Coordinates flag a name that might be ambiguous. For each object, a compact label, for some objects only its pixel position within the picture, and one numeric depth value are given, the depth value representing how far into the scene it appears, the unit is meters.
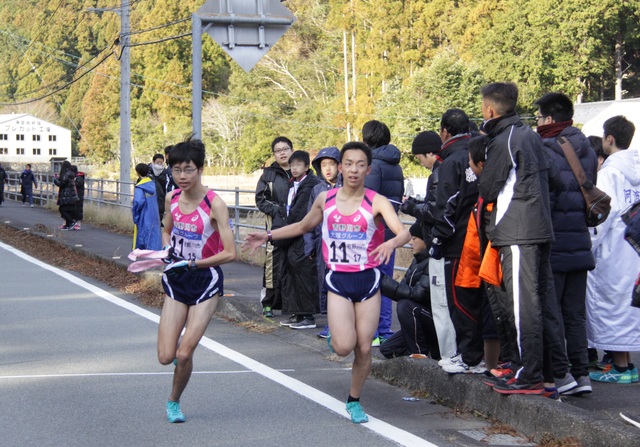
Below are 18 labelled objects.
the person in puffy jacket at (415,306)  7.91
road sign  15.09
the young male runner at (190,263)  6.64
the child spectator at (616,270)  7.61
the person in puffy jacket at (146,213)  15.90
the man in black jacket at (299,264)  10.09
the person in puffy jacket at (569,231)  7.00
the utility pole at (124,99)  27.88
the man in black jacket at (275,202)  10.69
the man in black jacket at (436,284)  7.25
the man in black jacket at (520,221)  6.21
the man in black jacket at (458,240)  6.91
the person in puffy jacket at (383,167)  8.99
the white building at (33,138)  136.50
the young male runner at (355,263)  6.60
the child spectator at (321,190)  9.33
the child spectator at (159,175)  16.52
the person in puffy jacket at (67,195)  23.61
